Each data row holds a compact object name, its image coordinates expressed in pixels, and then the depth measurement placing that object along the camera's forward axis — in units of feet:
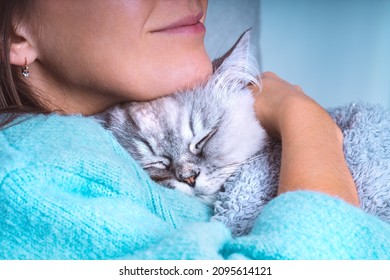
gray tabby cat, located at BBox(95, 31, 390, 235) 2.72
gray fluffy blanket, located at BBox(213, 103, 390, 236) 2.34
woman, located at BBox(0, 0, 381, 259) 1.82
